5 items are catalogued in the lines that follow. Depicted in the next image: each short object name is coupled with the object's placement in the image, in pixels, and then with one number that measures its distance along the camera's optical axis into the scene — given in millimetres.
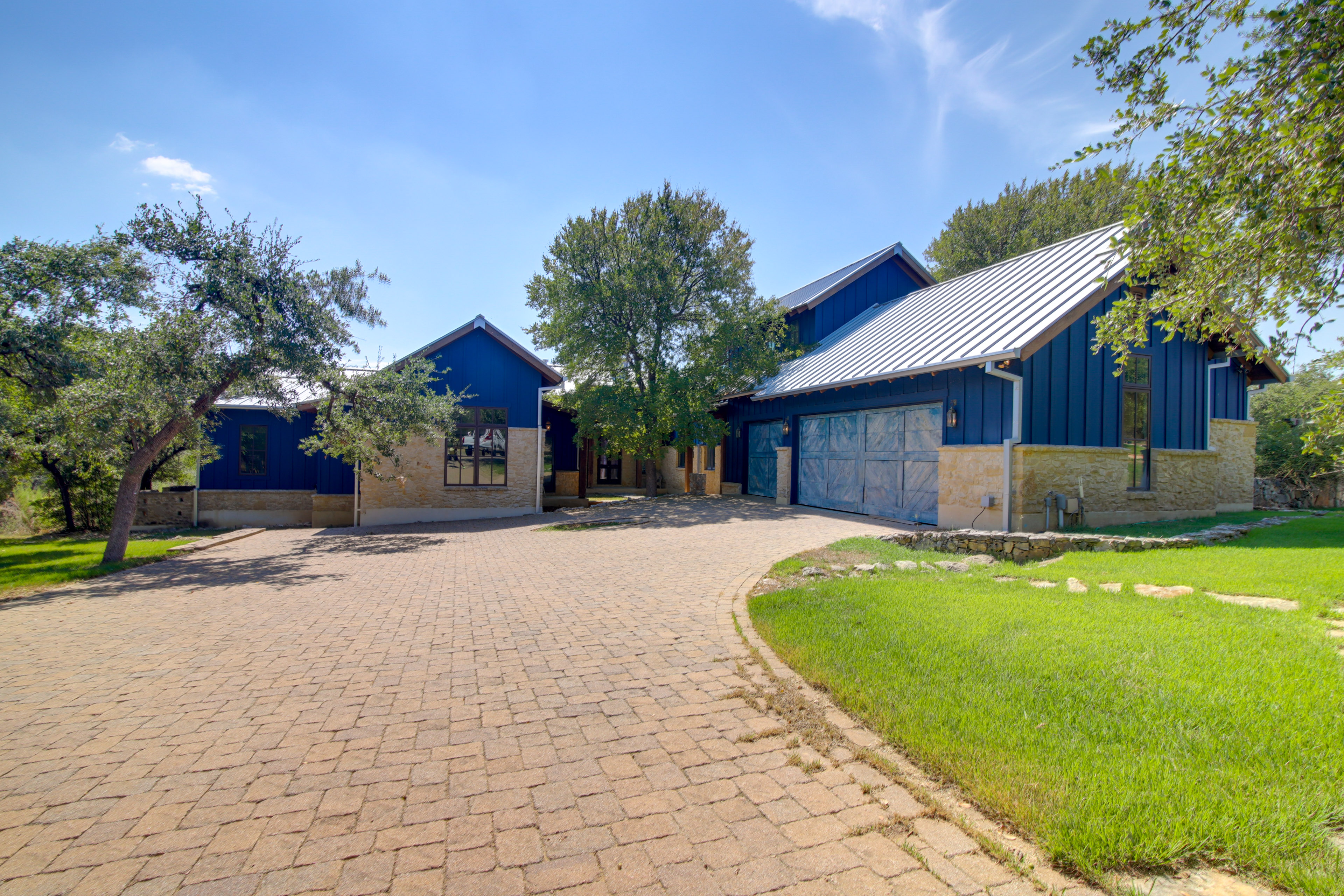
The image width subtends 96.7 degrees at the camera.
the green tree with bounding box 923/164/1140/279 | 26625
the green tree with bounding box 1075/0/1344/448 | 3916
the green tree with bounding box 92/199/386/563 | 10109
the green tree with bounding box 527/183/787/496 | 18922
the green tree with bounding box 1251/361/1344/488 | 19766
